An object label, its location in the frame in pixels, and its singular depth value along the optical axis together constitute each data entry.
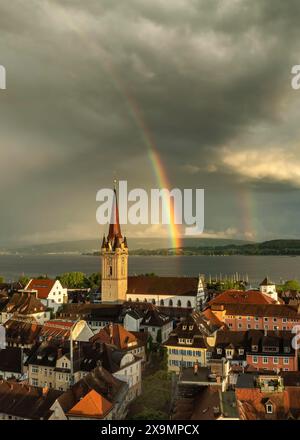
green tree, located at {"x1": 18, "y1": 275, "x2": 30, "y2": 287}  109.16
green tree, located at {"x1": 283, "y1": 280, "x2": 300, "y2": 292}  117.70
